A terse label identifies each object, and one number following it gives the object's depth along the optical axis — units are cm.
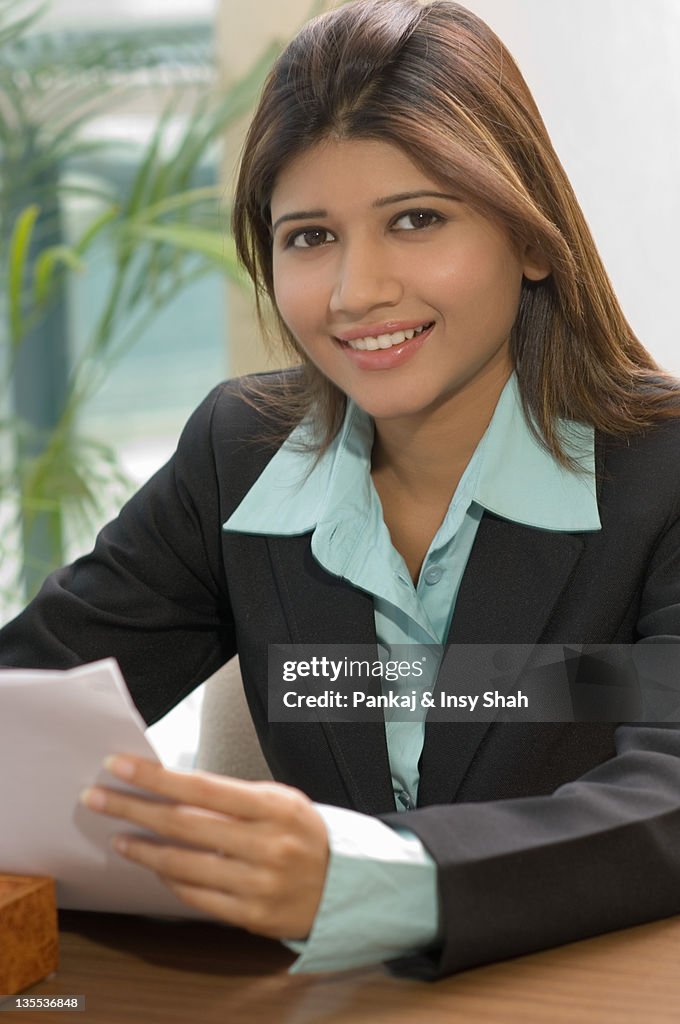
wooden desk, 152
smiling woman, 177
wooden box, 154
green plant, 246
